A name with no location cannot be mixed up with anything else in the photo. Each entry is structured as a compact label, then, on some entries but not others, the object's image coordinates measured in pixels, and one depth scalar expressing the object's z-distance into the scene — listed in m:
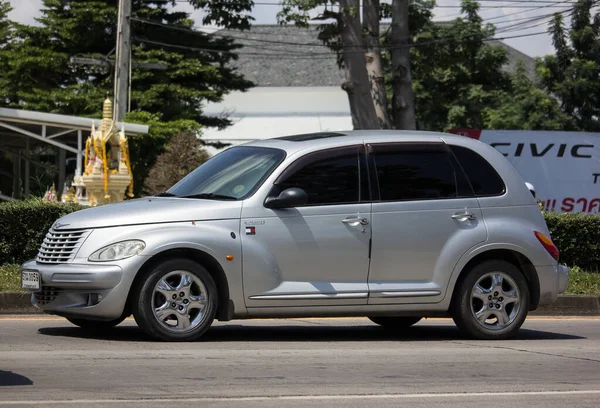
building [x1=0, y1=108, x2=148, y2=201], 36.19
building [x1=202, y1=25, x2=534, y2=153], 70.62
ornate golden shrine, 31.00
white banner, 29.30
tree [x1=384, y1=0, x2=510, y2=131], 54.53
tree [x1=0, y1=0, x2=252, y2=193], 46.78
